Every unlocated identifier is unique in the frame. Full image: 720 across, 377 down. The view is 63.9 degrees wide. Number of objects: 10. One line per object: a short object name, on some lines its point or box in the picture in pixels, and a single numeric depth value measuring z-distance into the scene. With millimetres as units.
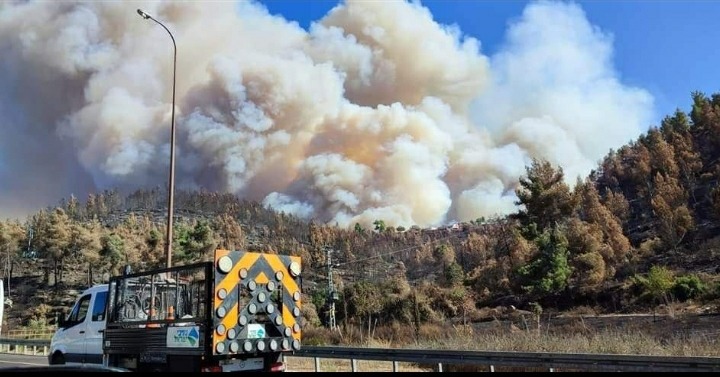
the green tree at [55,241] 82875
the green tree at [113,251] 78750
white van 13211
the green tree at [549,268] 52375
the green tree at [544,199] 63375
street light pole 18562
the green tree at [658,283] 45625
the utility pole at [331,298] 42812
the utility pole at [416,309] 41762
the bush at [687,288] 45062
